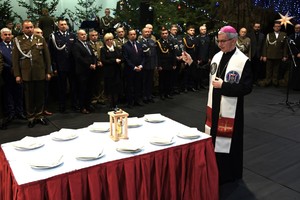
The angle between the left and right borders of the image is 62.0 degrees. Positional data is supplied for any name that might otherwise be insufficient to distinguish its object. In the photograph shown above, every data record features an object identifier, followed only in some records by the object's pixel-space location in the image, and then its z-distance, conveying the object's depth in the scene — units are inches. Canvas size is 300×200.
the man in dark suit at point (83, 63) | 179.7
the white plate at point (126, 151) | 71.7
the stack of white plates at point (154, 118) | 93.8
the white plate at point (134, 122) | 89.6
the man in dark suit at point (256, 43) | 267.8
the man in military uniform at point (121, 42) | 199.9
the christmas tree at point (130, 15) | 300.6
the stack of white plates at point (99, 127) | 85.5
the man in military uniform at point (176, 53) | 220.9
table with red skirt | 62.7
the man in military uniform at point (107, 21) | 305.3
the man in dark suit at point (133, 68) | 192.8
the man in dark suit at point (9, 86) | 164.2
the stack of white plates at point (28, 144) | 74.0
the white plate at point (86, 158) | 67.7
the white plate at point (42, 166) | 63.7
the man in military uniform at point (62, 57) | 182.9
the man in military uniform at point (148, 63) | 201.3
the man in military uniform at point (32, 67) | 151.9
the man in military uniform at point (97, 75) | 194.7
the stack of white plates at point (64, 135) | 79.8
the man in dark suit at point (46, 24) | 256.3
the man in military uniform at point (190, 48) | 230.8
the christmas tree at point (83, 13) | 333.8
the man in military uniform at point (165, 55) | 212.7
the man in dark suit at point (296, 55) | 244.5
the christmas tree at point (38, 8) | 302.6
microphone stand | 202.2
